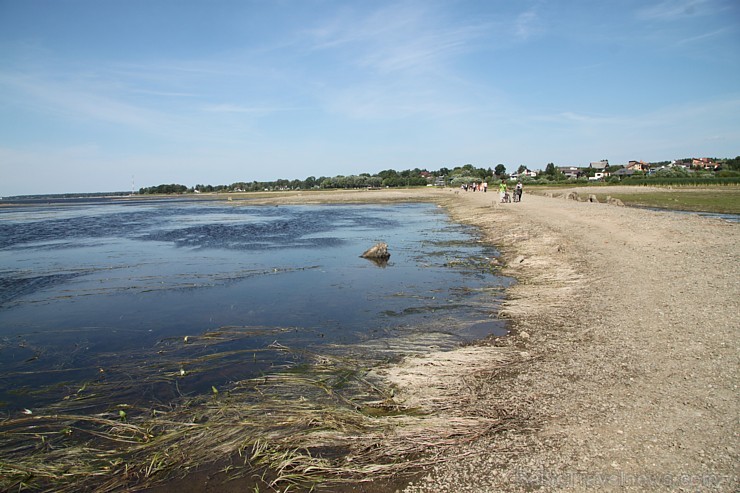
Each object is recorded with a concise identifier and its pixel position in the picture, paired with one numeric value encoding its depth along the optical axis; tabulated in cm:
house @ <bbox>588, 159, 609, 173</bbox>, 18145
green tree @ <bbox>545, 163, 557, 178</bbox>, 17148
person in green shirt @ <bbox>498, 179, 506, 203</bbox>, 4655
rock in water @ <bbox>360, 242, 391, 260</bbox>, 2030
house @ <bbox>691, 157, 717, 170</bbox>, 16940
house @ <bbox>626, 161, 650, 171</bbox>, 17978
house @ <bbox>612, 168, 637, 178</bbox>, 14398
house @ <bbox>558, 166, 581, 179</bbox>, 17230
